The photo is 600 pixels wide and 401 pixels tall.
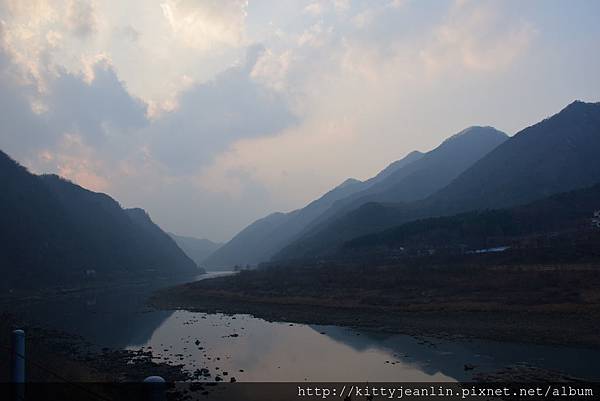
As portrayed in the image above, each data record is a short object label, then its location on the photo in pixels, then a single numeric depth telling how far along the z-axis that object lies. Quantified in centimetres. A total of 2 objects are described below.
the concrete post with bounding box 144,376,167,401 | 496
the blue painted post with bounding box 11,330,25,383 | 580
